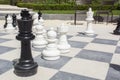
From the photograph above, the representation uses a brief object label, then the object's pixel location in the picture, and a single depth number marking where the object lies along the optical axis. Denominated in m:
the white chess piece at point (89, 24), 4.95
